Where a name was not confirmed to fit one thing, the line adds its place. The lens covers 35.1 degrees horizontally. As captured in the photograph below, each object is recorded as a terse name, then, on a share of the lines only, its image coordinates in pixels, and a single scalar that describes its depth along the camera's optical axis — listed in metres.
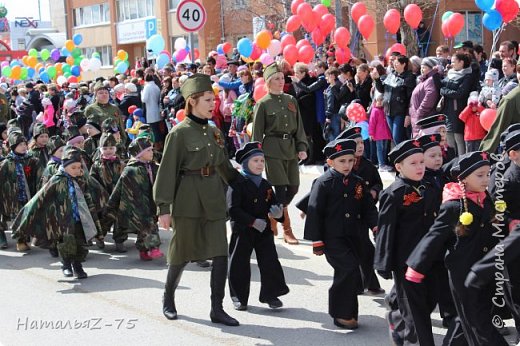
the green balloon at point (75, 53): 30.77
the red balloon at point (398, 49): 15.15
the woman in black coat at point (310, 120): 14.70
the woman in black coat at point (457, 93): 11.87
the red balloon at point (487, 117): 11.02
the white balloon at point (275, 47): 17.36
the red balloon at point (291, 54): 15.81
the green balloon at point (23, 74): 31.06
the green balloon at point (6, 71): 31.07
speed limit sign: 11.89
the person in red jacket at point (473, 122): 11.66
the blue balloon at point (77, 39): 33.74
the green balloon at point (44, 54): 33.06
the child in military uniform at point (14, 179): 10.55
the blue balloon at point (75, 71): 27.90
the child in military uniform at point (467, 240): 5.09
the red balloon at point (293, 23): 17.06
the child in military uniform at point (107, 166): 10.14
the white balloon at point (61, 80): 25.85
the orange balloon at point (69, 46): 30.81
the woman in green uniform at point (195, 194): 6.72
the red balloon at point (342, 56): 15.69
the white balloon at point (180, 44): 24.39
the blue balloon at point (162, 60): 23.22
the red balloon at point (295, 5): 17.36
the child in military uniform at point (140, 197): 9.37
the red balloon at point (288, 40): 16.80
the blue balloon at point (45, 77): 28.45
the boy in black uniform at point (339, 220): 6.48
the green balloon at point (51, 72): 28.16
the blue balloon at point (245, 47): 17.83
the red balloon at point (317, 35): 16.97
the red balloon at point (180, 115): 14.84
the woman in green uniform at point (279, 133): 9.19
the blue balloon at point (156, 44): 24.55
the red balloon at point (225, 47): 22.78
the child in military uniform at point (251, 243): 7.16
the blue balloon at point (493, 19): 12.74
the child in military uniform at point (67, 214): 8.64
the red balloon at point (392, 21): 15.52
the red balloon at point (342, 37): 15.78
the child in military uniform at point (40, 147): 10.89
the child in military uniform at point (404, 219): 5.75
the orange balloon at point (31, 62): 32.12
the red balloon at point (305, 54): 15.62
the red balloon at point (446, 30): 15.20
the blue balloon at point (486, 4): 12.75
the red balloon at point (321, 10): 17.06
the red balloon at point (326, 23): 16.86
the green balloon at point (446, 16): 15.98
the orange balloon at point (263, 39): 17.36
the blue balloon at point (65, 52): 31.39
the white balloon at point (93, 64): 29.90
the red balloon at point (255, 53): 18.22
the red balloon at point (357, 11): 16.64
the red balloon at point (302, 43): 16.08
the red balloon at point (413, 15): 15.20
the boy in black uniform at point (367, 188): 7.00
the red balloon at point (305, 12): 16.44
